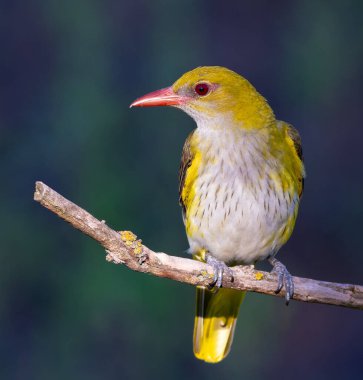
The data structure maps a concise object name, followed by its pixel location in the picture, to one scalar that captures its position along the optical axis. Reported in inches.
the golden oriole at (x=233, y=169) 257.0
